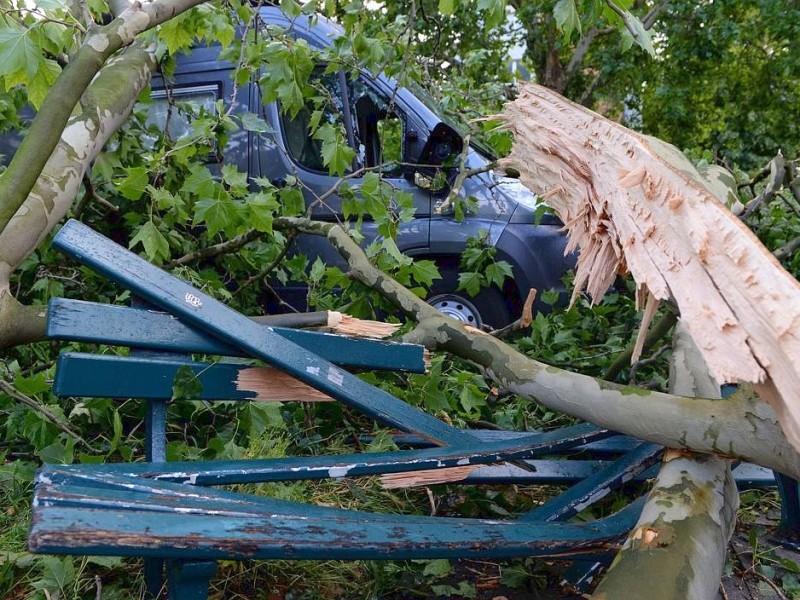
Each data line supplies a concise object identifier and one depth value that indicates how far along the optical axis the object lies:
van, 4.76
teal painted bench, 1.21
